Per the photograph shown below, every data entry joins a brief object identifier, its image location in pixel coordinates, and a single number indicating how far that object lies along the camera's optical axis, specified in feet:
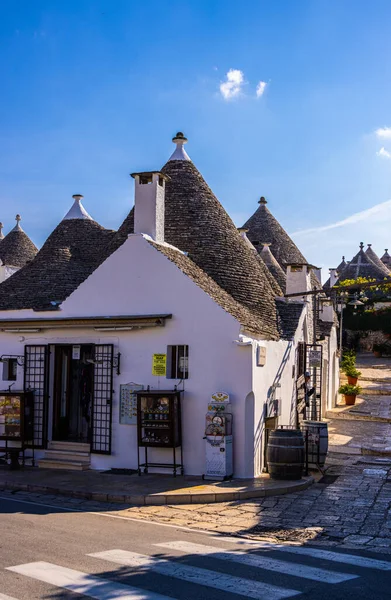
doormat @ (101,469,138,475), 46.60
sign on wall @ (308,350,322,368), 54.90
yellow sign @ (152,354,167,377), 47.24
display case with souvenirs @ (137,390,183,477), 44.75
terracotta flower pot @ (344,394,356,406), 95.76
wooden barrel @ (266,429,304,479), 42.06
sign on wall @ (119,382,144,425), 47.67
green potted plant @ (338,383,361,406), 95.61
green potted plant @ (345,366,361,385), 104.83
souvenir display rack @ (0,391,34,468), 49.19
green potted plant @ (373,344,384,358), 155.74
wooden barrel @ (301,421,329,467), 45.88
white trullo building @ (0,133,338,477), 45.80
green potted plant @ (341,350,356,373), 105.10
